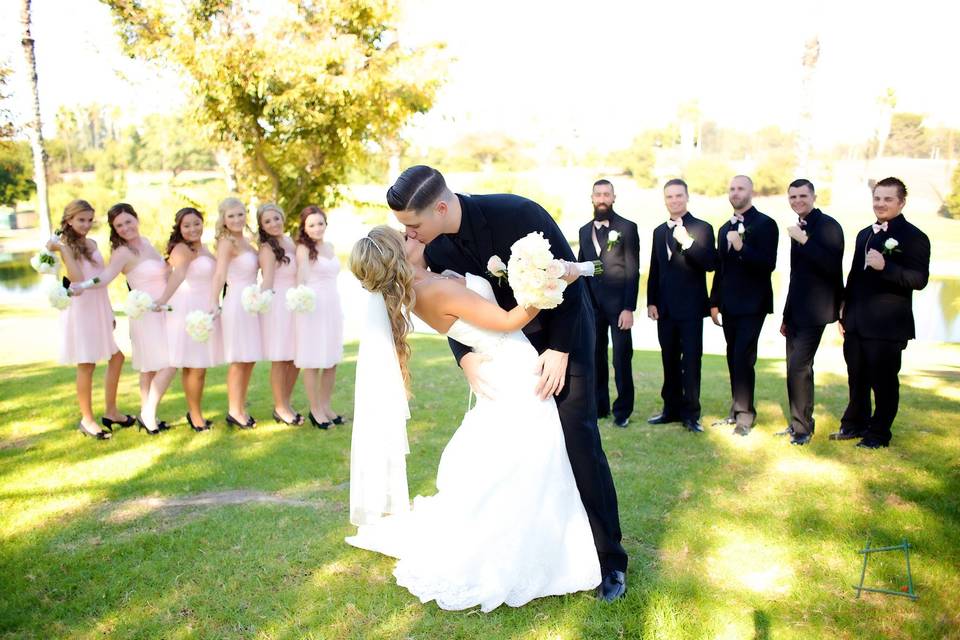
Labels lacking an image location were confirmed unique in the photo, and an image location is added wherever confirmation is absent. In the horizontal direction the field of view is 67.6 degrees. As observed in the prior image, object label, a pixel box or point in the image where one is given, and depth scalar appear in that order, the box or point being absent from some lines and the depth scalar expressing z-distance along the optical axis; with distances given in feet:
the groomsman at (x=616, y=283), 23.25
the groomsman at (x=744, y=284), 21.25
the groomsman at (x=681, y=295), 22.27
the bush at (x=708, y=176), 169.48
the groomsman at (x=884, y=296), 19.27
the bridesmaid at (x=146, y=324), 22.81
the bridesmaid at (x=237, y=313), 22.75
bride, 12.07
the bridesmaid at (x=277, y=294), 23.16
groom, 11.96
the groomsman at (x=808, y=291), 20.47
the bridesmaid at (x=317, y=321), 23.45
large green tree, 42.73
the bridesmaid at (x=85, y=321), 22.22
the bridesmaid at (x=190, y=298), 22.88
